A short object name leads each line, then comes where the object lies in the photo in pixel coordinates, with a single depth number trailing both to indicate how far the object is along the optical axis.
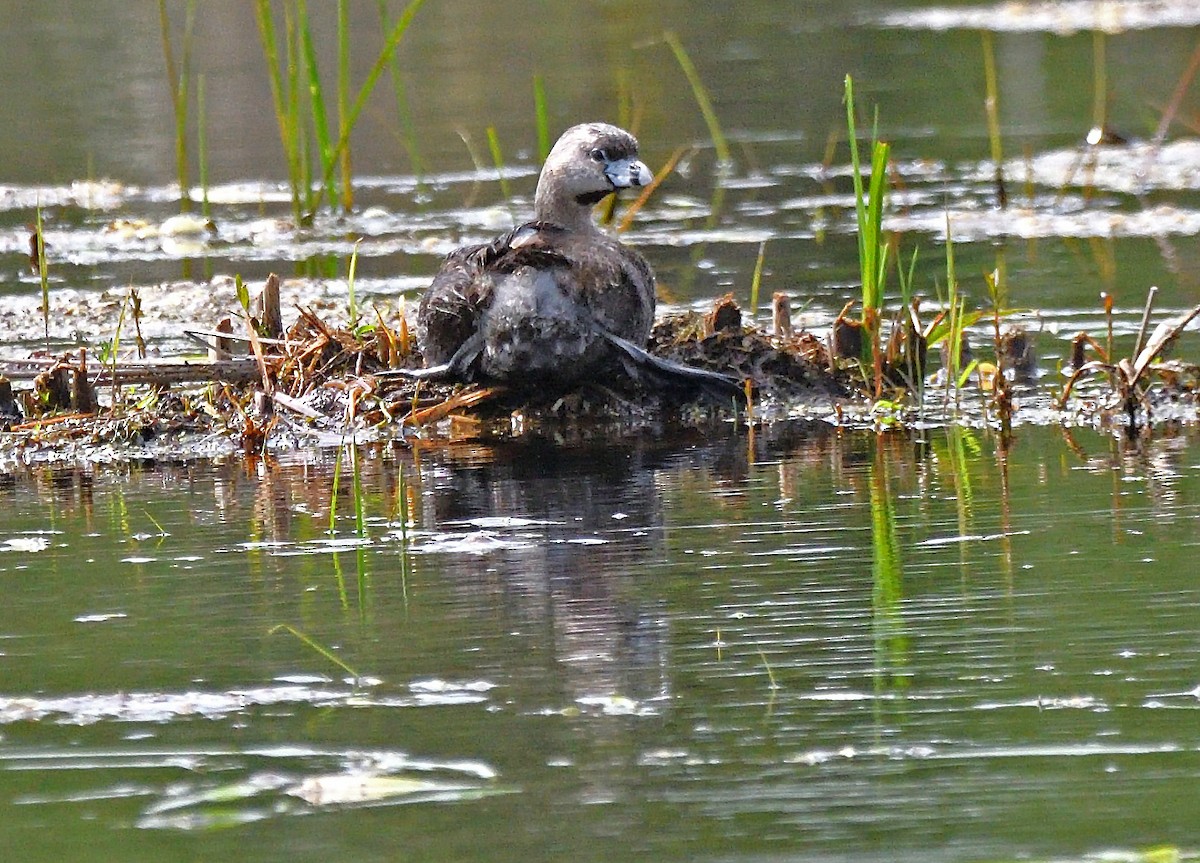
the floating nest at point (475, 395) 12.34
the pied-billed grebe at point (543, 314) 12.23
